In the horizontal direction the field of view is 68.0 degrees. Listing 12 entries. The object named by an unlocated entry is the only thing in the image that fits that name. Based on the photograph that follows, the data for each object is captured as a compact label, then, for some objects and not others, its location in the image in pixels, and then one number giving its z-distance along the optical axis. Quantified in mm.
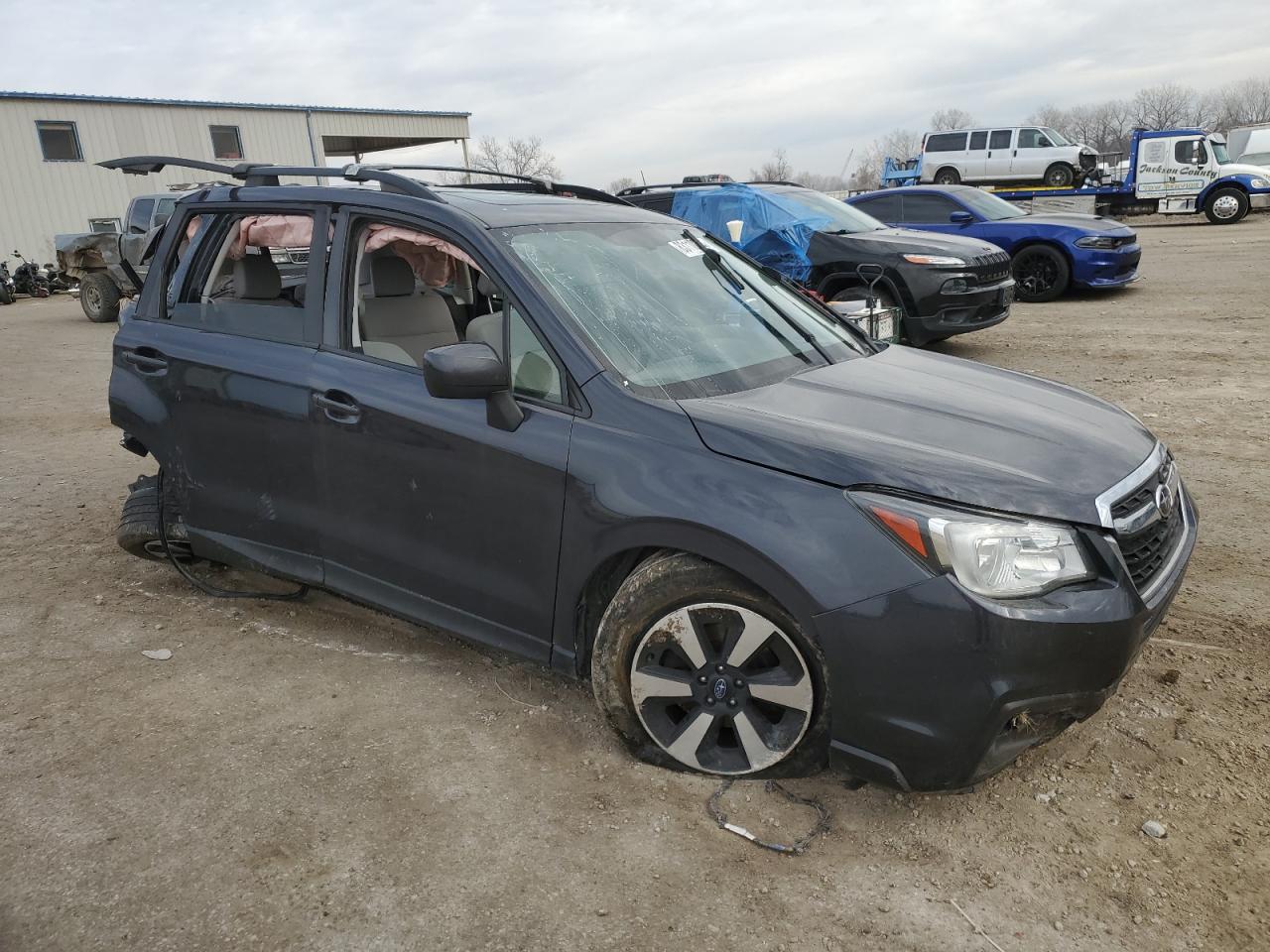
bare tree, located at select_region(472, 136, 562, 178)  63353
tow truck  23203
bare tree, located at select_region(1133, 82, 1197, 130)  94500
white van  26156
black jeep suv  8812
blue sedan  11883
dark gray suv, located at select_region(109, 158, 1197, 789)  2369
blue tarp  9618
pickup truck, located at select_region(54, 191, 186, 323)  15320
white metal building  27719
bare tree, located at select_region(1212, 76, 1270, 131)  97469
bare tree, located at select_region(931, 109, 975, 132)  107438
